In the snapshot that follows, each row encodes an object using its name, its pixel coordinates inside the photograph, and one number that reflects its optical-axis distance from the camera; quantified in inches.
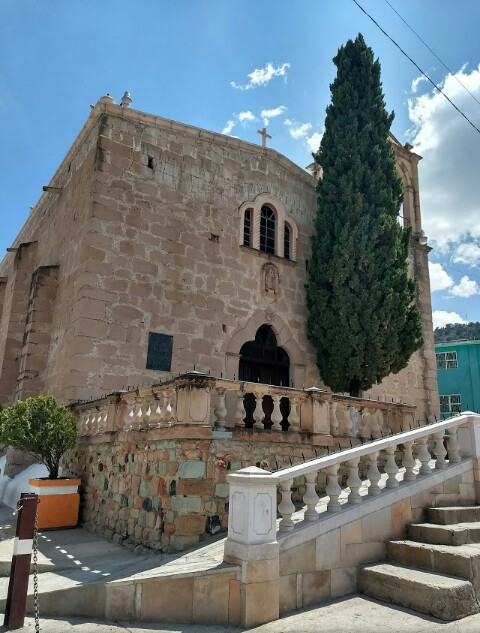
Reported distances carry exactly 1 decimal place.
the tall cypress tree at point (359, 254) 509.0
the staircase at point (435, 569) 179.6
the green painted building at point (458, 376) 1023.6
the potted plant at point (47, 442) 335.6
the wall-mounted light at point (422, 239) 704.4
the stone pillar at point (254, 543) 182.4
